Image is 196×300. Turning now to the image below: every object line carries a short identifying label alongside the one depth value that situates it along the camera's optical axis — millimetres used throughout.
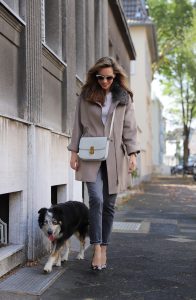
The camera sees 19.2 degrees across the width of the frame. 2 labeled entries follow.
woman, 6301
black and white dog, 6320
